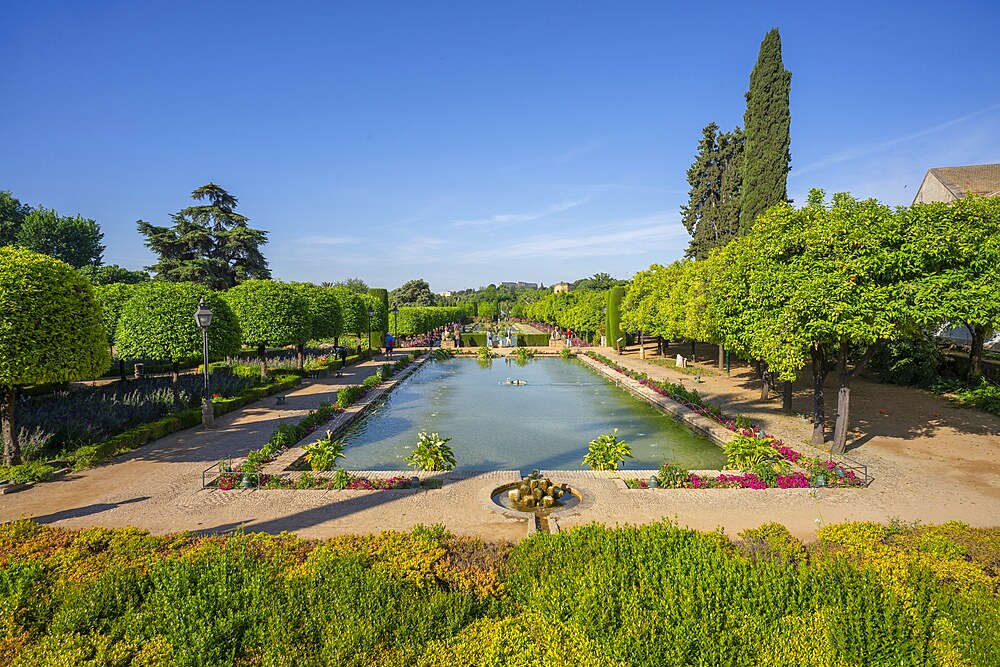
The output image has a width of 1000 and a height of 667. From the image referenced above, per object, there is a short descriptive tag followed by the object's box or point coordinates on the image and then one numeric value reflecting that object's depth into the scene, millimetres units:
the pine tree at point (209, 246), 41062
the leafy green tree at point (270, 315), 22484
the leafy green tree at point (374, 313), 38375
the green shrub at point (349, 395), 17266
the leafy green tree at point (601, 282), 101750
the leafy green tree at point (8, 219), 45844
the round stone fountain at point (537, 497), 8891
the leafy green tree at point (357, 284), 128950
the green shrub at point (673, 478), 9773
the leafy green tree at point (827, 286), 10211
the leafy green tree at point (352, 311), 35281
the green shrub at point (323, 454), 10703
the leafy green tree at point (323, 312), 28297
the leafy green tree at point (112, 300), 24281
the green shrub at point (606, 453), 11070
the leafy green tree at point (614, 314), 39281
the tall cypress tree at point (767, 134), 27594
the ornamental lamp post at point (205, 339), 13914
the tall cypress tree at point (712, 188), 40156
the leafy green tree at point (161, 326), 15672
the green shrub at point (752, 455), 10359
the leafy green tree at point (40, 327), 10008
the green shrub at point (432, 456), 10938
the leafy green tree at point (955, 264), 9727
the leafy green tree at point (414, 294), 104500
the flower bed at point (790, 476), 9742
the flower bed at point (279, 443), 9984
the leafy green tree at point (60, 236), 46750
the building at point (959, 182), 28188
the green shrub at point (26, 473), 9719
